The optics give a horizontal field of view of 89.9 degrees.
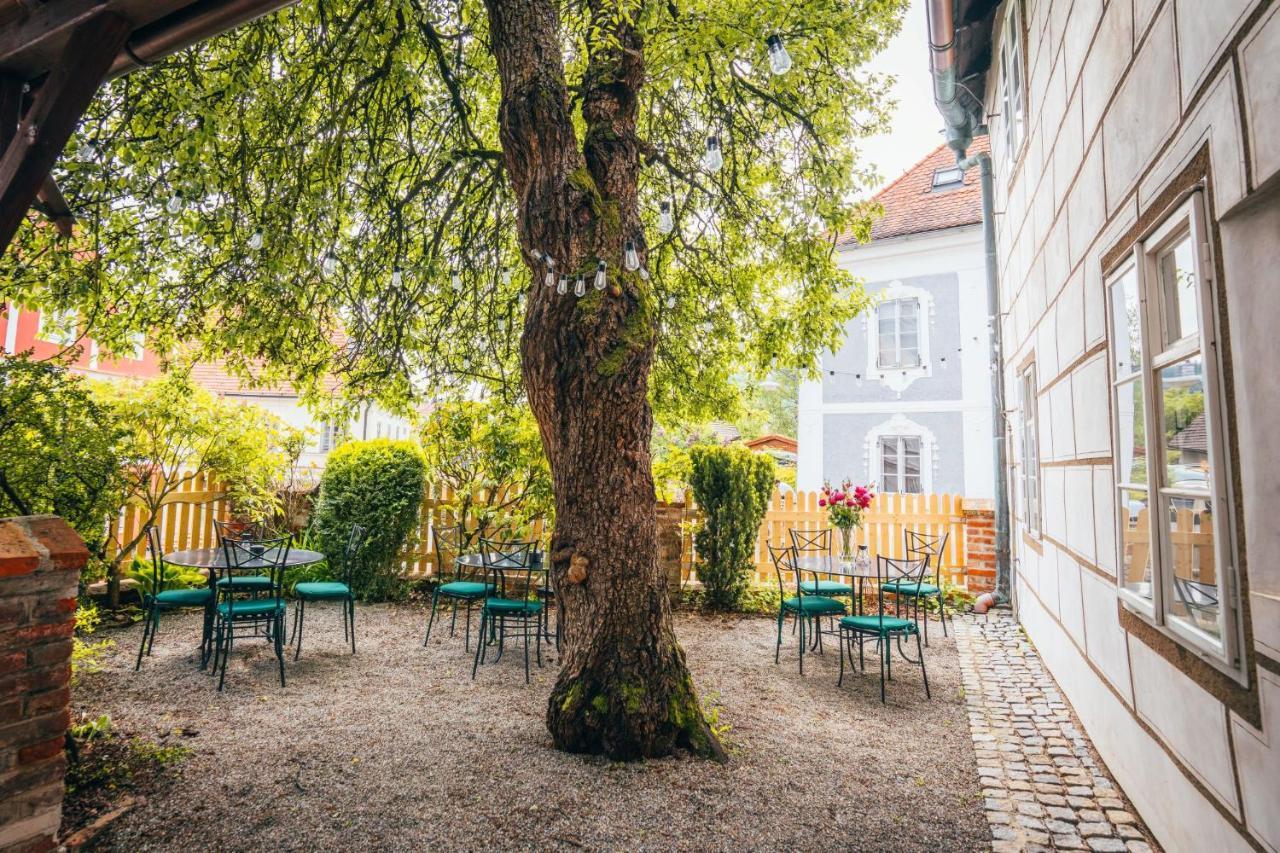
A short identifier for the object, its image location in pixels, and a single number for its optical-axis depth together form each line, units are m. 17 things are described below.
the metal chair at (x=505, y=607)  5.31
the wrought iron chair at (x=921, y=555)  5.85
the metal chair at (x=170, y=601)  5.09
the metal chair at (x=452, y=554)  7.74
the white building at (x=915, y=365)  12.42
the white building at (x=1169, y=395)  1.85
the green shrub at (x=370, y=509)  7.74
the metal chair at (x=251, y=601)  4.82
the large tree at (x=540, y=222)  3.52
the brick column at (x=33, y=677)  2.18
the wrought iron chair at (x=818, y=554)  6.22
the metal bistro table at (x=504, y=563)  5.67
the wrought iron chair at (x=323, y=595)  5.61
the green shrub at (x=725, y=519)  7.65
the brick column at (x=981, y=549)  7.95
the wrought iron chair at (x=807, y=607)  5.40
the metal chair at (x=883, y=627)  4.81
